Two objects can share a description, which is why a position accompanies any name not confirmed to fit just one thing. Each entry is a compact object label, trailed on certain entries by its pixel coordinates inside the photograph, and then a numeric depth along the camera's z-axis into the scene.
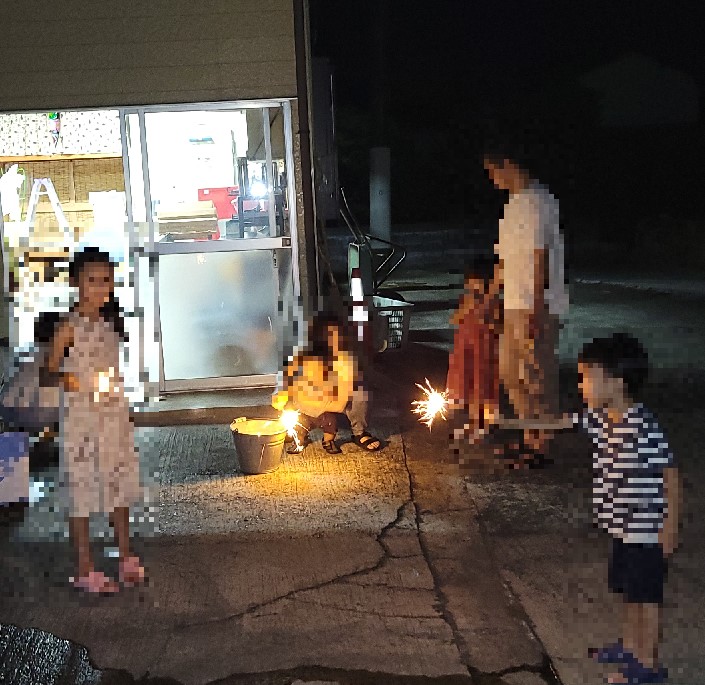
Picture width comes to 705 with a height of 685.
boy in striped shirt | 3.91
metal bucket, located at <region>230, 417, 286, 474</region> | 6.53
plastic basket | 10.30
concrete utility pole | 20.61
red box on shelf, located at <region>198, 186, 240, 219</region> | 8.44
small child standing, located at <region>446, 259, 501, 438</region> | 6.95
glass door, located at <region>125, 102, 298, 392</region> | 8.33
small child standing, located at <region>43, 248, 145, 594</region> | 4.71
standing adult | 6.51
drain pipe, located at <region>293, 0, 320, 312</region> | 7.93
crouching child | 7.00
